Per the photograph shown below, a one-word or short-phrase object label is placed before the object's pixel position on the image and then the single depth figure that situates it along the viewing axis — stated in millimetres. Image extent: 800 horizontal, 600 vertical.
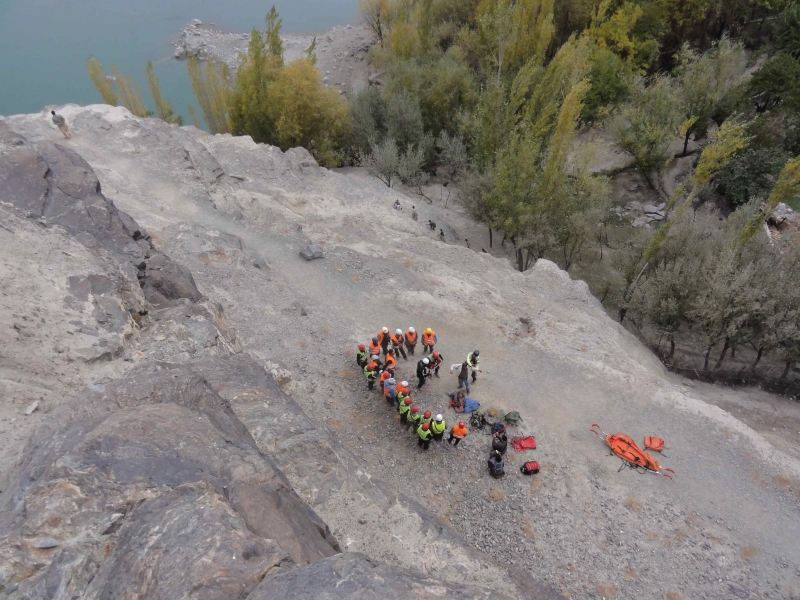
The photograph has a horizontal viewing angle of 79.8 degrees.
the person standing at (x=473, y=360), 16217
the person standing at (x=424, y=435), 14117
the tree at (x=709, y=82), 35094
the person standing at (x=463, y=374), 16281
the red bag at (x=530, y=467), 14328
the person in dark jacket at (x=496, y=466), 14154
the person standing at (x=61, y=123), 24516
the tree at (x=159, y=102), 39531
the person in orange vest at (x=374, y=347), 16406
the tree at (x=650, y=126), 34188
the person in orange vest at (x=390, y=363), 16156
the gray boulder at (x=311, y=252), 22438
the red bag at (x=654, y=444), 15375
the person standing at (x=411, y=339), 17203
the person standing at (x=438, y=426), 13723
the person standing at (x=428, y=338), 17283
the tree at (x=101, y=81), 36438
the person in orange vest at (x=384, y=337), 16691
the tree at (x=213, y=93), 37125
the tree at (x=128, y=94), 38031
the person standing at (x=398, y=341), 16930
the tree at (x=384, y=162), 36344
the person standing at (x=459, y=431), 14414
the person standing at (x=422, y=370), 16094
